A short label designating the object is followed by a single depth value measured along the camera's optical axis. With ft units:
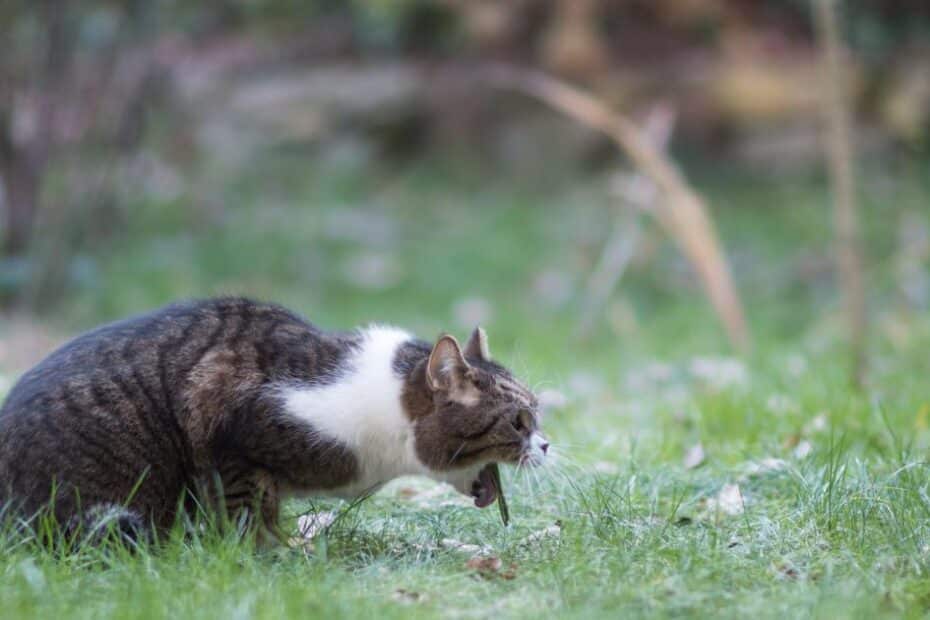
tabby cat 21.31
